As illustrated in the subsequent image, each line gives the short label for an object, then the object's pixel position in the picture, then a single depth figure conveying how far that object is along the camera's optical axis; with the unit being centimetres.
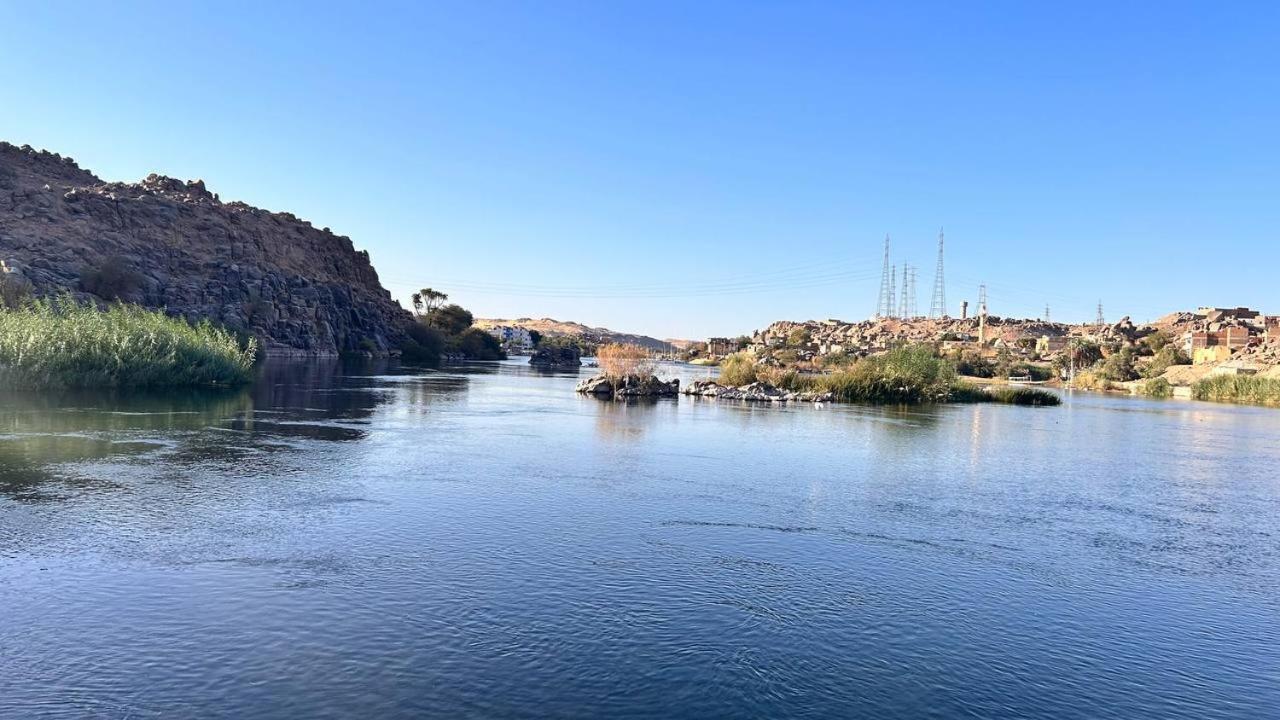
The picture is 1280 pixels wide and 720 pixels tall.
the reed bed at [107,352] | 2706
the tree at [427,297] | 15688
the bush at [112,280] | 6744
